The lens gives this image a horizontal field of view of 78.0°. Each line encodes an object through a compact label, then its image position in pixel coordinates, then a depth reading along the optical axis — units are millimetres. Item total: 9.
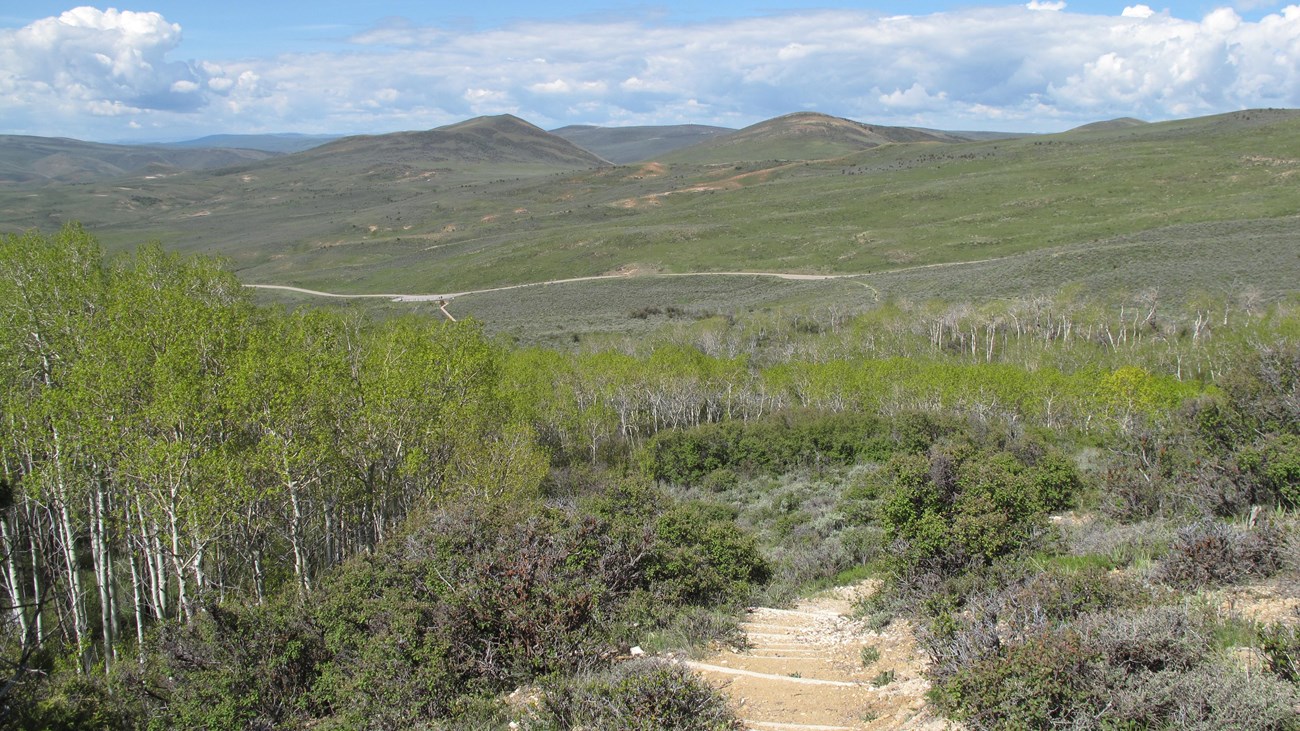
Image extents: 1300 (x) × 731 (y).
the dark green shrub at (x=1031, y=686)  6836
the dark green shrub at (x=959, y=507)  11727
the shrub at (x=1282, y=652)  6508
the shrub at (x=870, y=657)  9867
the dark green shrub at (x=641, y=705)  7879
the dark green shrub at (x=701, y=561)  13461
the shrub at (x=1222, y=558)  9203
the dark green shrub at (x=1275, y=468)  11859
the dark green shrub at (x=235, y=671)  10289
